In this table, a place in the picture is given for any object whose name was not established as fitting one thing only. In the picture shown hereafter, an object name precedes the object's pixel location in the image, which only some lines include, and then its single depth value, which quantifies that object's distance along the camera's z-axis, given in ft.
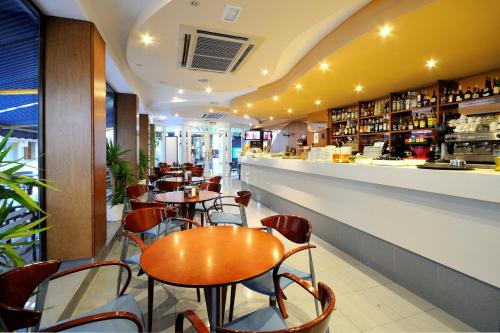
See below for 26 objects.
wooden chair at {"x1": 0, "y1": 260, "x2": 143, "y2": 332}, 3.71
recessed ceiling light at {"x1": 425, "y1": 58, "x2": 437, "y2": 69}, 12.66
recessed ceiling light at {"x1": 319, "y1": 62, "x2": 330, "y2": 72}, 13.97
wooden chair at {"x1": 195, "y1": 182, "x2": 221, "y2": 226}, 15.44
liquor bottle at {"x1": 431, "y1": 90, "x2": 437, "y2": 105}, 16.07
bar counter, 6.94
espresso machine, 10.19
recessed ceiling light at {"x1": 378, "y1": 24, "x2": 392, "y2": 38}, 9.66
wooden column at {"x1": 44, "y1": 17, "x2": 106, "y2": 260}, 9.77
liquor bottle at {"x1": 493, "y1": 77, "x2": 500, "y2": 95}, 13.17
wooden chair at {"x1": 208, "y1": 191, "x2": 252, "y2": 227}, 11.58
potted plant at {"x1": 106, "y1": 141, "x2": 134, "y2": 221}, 15.52
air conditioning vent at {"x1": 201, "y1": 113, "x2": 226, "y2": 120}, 39.51
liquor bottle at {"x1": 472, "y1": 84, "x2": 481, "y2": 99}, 14.01
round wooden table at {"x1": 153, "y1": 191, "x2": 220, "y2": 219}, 11.55
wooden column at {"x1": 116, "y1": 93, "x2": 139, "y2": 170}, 22.72
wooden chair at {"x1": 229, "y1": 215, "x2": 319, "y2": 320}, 6.12
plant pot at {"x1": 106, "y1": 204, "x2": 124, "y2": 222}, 15.83
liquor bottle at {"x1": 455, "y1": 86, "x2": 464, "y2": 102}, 14.73
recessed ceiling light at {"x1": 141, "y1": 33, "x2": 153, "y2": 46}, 11.66
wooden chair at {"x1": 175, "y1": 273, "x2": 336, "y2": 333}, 3.06
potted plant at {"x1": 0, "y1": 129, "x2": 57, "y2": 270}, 4.53
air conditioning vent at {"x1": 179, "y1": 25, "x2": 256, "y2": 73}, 11.62
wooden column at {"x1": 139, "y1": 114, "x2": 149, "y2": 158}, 35.09
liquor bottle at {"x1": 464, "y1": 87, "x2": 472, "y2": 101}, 14.34
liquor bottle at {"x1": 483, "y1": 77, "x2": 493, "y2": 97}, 13.52
